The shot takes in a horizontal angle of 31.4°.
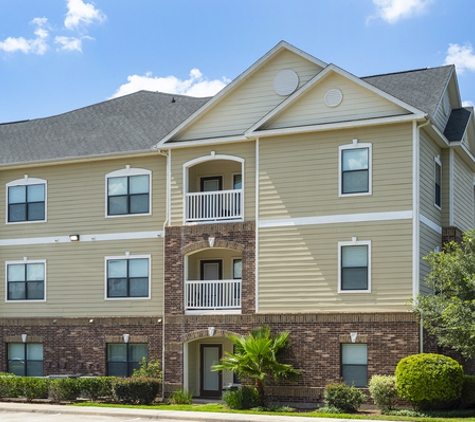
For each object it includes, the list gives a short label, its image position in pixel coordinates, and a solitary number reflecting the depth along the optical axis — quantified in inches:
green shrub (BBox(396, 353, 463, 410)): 923.4
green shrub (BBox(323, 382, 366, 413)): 970.1
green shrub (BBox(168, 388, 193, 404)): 1101.7
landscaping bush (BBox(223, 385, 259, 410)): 1016.9
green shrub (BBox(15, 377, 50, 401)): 1109.1
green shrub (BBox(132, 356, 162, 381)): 1145.4
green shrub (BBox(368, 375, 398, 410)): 959.6
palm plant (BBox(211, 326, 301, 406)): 1017.5
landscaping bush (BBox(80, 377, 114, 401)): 1100.5
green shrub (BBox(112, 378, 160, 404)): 1079.6
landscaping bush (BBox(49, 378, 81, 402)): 1095.0
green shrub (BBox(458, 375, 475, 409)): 964.6
